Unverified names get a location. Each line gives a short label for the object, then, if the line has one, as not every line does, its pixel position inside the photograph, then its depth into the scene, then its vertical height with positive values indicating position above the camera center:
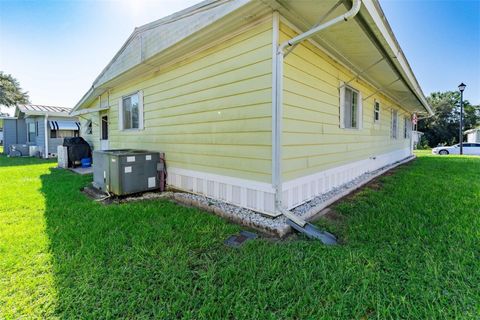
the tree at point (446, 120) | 30.88 +3.95
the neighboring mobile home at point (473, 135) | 27.28 +1.61
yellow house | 2.99 +0.94
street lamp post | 13.18 +3.51
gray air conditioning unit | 4.15 -0.46
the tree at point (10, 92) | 30.90 +7.88
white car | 17.10 -0.13
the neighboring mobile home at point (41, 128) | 12.37 +1.20
